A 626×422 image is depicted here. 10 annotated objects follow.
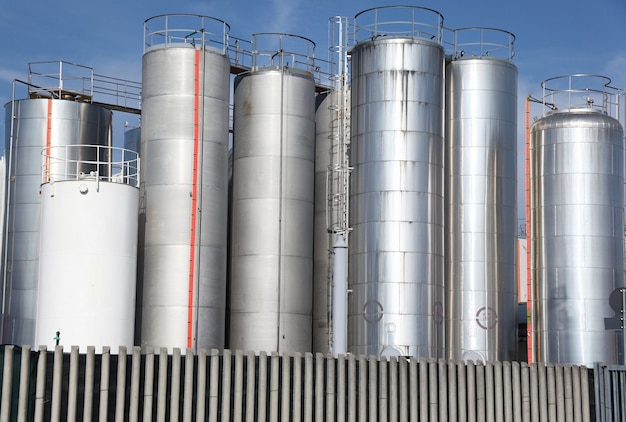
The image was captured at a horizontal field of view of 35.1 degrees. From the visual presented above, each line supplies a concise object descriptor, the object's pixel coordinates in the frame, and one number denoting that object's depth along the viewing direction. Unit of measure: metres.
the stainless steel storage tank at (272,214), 39.78
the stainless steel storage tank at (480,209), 40.00
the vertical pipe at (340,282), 33.66
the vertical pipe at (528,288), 41.19
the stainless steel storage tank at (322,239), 42.69
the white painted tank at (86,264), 33.94
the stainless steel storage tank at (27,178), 42.44
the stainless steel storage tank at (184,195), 37.47
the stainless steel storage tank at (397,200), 36.56
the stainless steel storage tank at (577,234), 39.50
